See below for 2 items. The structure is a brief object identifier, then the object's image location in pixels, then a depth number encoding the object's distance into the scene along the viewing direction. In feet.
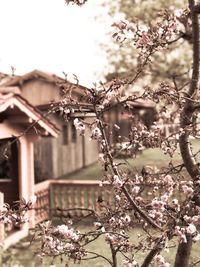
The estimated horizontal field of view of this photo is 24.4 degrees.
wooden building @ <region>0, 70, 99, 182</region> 70.03
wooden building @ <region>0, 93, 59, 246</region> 38.12
